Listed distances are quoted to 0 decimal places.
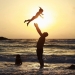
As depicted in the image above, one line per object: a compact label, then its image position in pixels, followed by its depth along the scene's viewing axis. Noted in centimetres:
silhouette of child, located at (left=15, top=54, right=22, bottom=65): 1832
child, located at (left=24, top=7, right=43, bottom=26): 1259
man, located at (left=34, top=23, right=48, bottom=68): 1435
